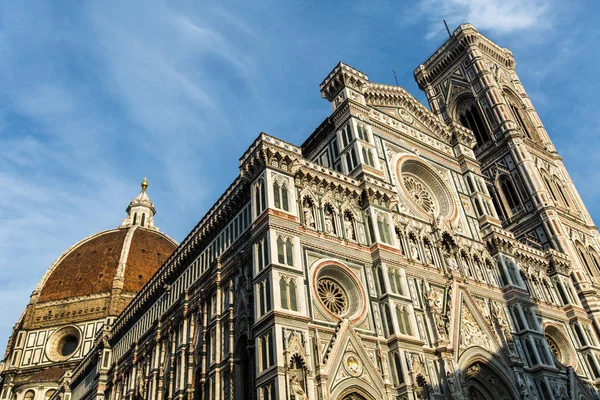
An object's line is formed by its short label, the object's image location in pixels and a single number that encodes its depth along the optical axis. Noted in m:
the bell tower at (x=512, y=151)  44.53
